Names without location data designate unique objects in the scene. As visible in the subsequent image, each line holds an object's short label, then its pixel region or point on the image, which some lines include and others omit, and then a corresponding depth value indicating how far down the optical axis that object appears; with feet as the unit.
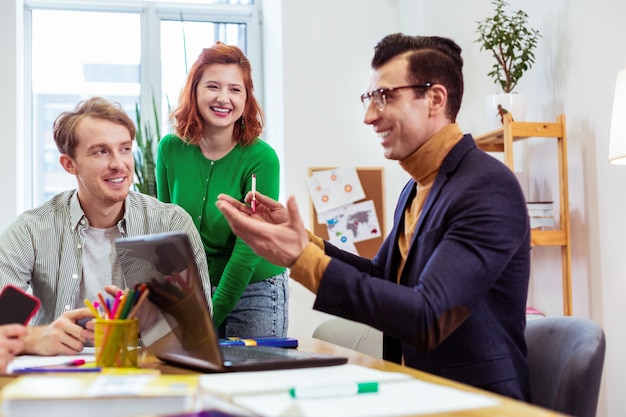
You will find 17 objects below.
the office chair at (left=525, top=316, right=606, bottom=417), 4.06
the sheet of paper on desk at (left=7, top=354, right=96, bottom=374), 4.52
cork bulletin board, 13.53
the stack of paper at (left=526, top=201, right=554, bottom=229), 10.13
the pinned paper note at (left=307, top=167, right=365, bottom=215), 13.51
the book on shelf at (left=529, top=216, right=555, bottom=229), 10.12
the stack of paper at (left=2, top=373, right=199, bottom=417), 2.82
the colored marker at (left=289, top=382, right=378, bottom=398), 3.05
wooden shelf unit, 9.86
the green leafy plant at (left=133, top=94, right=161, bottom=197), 12.83
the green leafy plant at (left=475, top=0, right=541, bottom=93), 10.56
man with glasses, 4.19
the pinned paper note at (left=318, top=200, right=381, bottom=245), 13.55
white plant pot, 10.47
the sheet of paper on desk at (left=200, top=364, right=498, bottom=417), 2.84
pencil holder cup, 4.37
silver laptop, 3.85
